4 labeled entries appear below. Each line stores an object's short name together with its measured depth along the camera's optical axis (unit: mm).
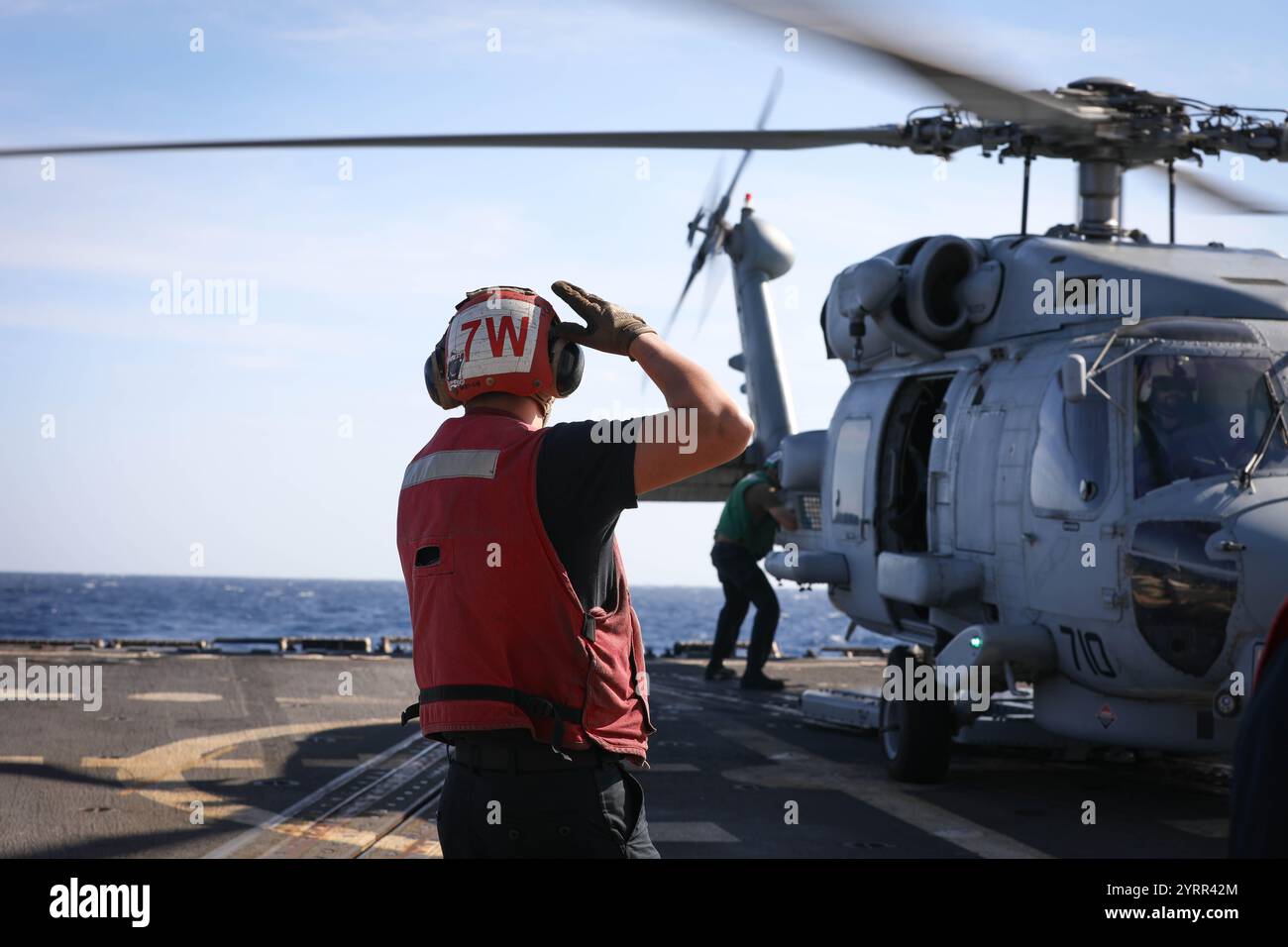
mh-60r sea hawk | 7391
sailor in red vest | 3129
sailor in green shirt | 13914
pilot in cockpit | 7672
